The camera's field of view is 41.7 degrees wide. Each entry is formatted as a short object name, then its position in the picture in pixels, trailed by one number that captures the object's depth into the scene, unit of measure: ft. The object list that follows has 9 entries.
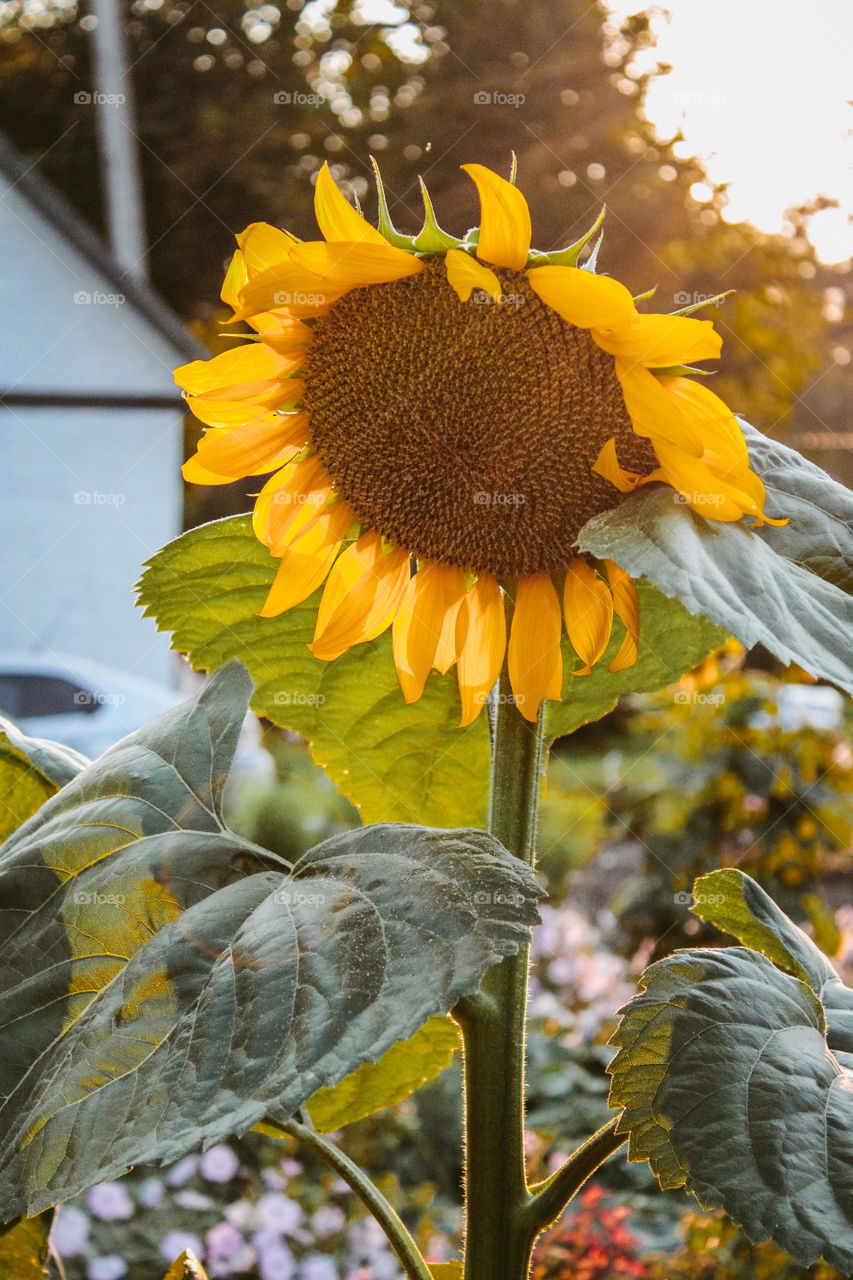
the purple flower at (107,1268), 3.66
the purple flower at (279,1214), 3.88
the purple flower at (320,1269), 3.69
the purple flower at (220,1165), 4.09
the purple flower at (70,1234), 3.73
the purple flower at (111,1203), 3.91
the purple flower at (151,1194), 4.11
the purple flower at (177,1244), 3.85
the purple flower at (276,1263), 3.69
